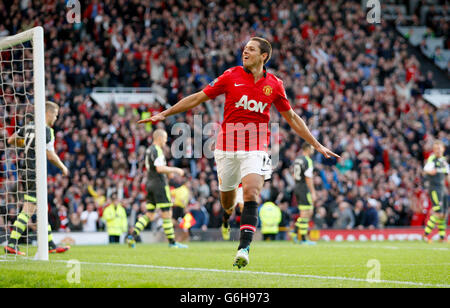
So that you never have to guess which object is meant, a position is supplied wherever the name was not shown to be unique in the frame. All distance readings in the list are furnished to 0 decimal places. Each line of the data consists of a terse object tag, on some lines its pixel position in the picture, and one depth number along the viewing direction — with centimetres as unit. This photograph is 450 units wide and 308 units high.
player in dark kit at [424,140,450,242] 1736
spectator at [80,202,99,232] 1903
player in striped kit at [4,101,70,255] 1076
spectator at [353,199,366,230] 2159
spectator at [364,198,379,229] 2167
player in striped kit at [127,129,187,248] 1385
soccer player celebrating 766
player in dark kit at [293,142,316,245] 1648
